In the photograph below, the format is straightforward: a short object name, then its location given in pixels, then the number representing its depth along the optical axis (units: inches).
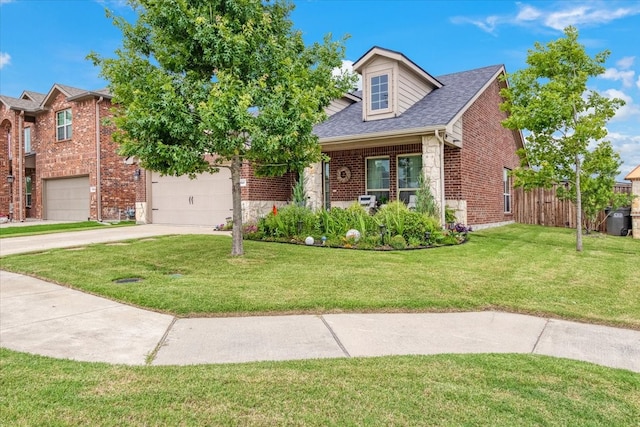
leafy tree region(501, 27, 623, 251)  360.2
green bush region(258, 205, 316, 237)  436.5
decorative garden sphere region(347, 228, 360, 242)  393.5
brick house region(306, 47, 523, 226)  474.0
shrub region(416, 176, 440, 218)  444.8
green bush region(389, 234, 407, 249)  371.6
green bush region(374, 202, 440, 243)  394.0
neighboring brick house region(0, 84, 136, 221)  775.7
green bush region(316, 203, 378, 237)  406.6
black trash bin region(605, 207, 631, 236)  541.3
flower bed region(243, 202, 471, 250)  386.6
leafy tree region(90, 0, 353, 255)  267.9
